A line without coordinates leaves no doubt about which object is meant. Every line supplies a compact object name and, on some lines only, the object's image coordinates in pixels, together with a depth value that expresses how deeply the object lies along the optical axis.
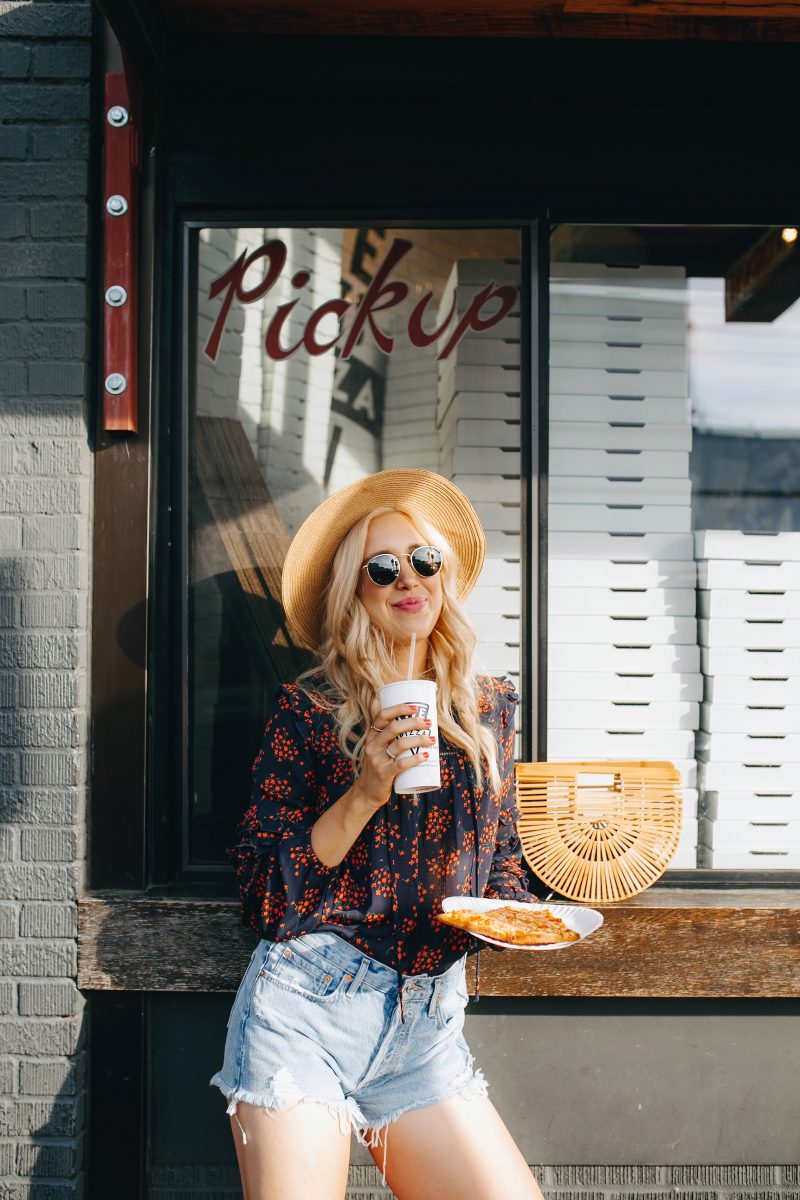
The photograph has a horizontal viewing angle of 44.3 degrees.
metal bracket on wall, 2.73
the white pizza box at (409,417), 3.17
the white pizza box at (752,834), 3.13
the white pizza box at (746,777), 3.19
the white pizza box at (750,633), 3.24
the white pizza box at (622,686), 3.18
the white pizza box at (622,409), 3.30
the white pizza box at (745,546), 3.30
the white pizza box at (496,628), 3.08
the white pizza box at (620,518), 3.27
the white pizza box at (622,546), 3.26
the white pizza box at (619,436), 3.29
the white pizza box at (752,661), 3.24
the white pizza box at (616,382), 3.32
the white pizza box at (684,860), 3.05
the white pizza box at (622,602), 3.22
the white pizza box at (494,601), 3.09
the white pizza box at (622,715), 3.17
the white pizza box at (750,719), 3.22
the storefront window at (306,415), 3.00
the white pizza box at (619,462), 3.28
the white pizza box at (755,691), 3.23
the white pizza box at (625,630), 3.21
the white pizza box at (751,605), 3.26
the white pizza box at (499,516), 3.11
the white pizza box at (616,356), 3.33
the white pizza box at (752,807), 3.16
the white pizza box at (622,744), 3.14
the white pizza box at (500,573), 3.10
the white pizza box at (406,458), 3.17
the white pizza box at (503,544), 3.11
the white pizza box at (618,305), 3.34
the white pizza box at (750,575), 3.28
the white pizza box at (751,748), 3.21
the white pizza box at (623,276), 3.28
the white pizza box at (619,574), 3.24
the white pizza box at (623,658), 3.20
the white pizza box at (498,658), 3.07
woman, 1.93
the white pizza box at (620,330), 3.34
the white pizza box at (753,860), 3.09
